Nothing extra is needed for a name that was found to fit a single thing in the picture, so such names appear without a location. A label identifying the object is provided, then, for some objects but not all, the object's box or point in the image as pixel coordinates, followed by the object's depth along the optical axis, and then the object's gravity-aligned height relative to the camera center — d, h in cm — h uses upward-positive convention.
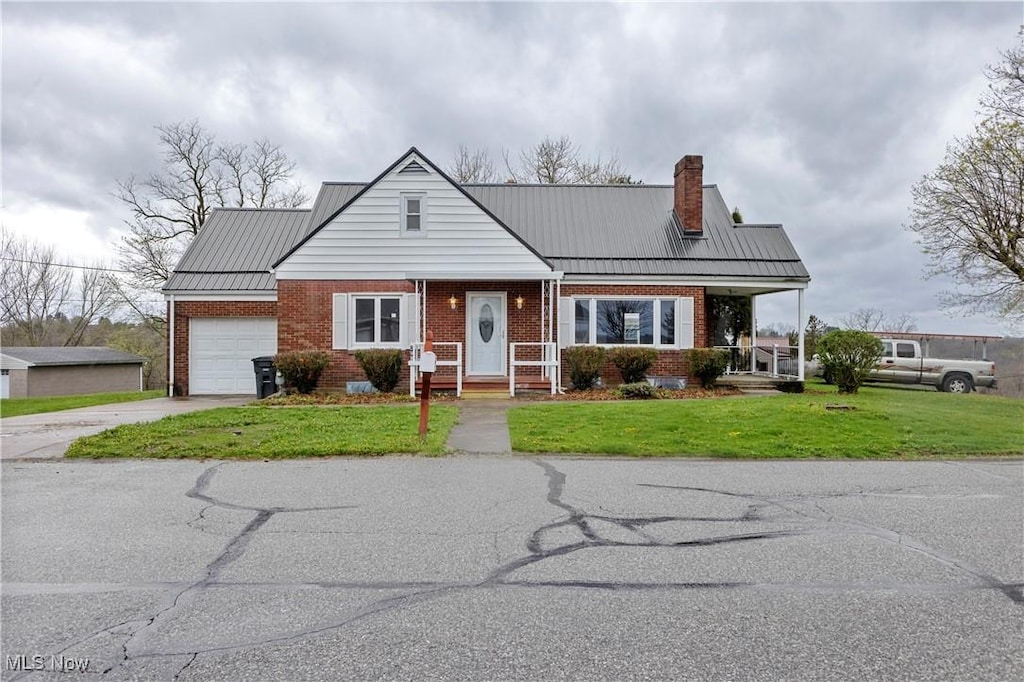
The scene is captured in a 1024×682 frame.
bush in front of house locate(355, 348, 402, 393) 1600 -31
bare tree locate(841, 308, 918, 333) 3462 +184
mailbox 881 -9
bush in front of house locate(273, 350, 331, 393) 1584 -33
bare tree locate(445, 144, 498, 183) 3719 +1099
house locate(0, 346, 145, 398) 3086 -91
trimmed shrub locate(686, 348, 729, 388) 1689 -24
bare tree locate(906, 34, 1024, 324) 1745 +437
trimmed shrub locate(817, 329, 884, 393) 1580 -2
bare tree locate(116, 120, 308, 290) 3281 +759
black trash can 1670 -57
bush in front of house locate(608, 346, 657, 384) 1667 -16
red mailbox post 882 -25
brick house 1695 +193
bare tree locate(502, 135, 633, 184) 3581 +1068
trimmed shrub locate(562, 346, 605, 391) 1628 -26
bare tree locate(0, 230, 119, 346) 3888 +339
